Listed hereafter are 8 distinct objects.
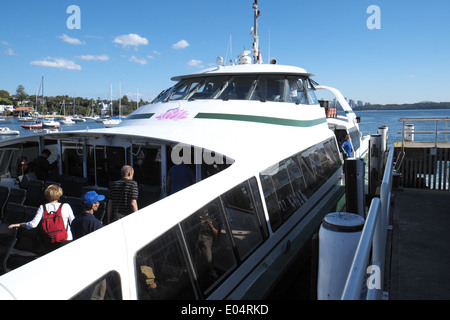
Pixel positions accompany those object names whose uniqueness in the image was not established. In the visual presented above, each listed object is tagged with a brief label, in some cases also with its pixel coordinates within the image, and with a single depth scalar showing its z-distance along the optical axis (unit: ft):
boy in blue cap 12.04
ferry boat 6.80
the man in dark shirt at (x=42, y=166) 21.99
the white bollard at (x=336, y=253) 9.47
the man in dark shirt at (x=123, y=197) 15.20
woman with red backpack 12.30
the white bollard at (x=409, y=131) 49.29
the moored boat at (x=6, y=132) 196.95
